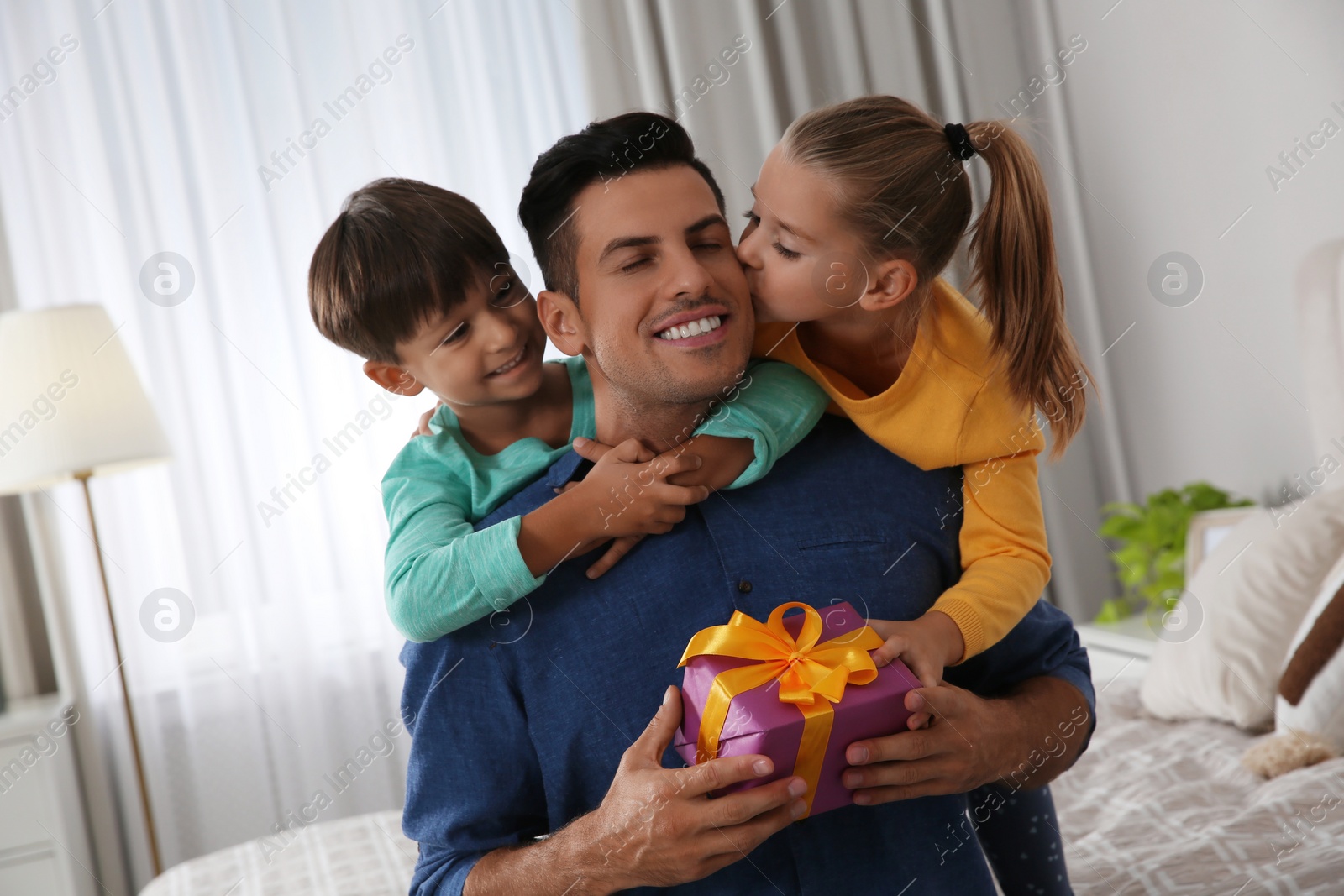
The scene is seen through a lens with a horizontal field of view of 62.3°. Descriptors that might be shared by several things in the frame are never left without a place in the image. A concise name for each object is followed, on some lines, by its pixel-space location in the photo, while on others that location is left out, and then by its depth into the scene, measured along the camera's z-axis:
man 0.94
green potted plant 2.70
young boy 0.93
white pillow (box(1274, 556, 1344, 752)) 1.66
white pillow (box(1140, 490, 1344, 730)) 1.91
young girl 1.04
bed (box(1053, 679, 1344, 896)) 1.37
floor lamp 2.48
